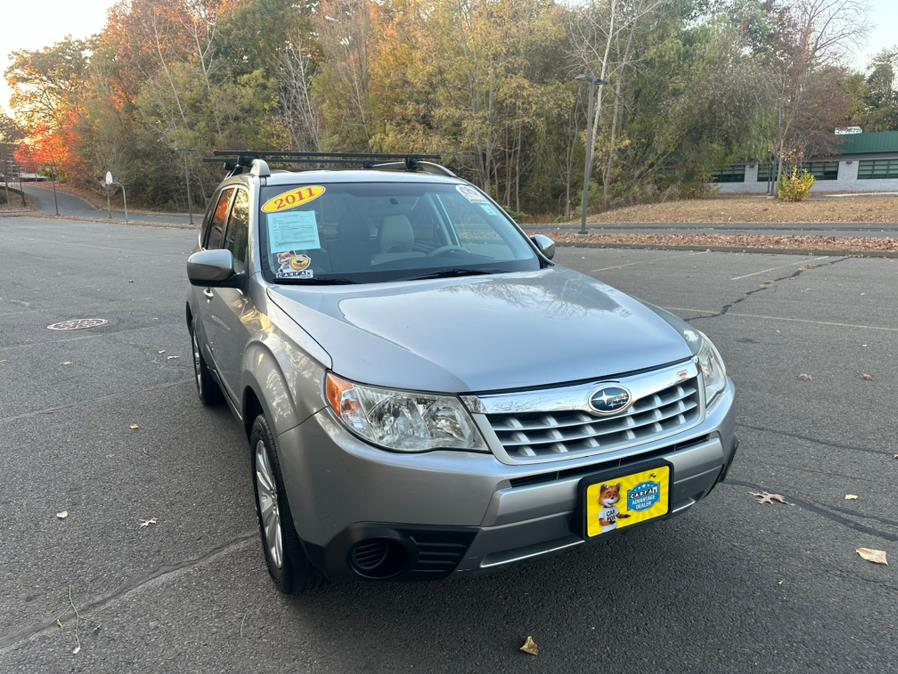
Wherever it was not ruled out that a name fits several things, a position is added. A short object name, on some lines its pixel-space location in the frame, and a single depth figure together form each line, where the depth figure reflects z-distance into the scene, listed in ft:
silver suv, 6.68
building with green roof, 170.09
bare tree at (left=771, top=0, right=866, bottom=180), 140.46
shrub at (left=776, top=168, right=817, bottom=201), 90.89
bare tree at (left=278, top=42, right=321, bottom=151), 136.56
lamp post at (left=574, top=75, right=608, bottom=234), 64.74
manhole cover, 27.27
